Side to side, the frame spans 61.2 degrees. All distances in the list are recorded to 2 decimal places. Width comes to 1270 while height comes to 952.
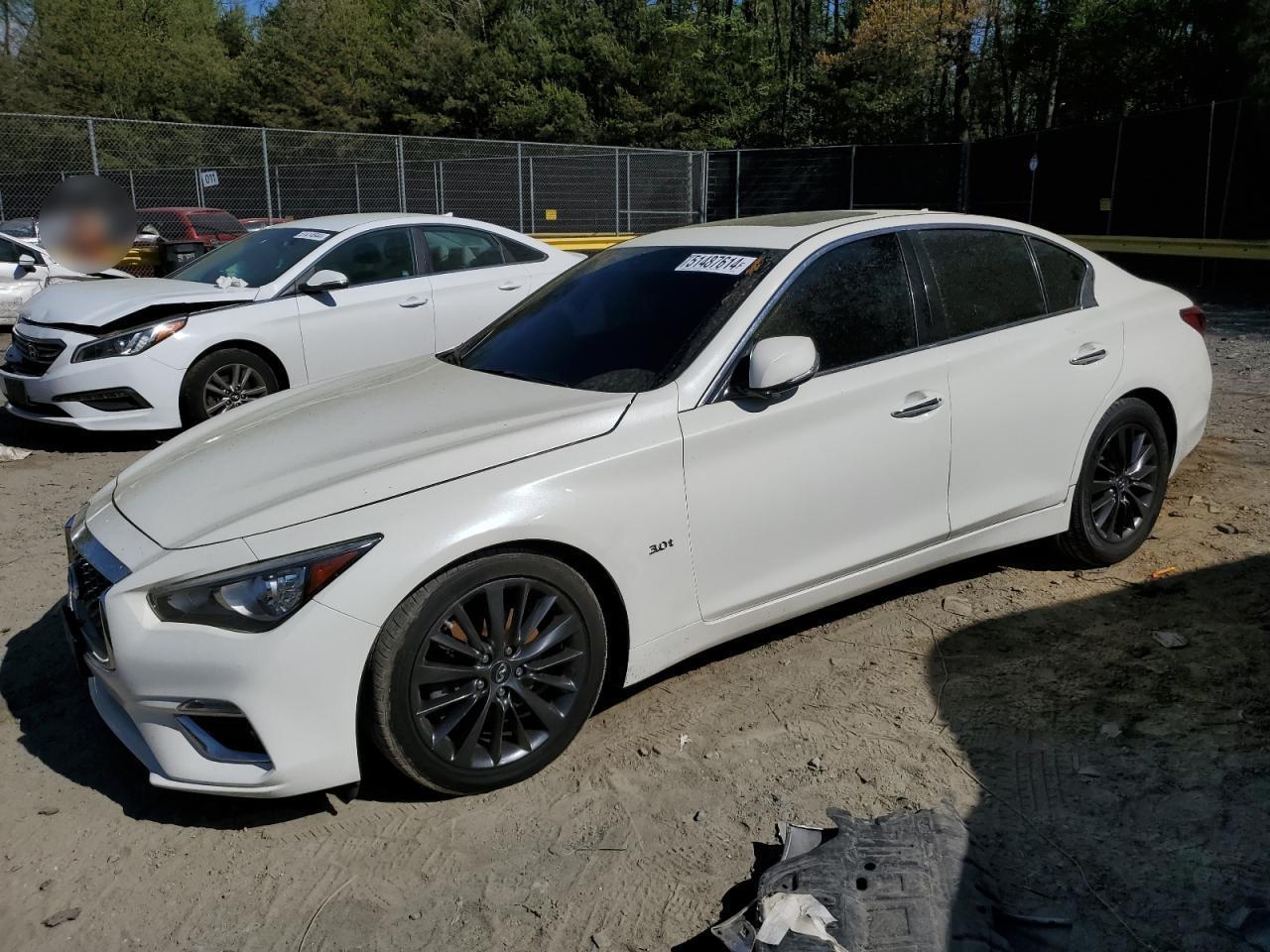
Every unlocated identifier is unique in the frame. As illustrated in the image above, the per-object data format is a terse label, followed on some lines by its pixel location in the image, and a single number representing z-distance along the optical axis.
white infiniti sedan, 2.84
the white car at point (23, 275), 13.08
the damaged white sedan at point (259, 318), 7.07
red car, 17.16
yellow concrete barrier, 14.02
